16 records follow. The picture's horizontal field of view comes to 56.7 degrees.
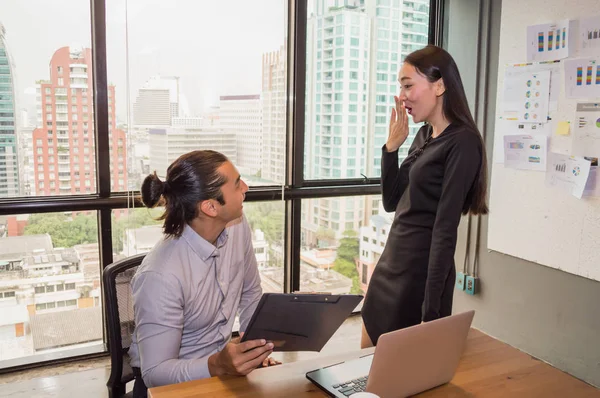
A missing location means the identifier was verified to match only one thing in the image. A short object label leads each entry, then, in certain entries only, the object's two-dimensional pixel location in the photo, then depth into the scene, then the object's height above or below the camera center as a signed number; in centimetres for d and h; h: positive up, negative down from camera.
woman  173 -21
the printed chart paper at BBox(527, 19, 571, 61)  260 +43
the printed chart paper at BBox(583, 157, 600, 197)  249 -22
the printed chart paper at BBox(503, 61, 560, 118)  267 +25
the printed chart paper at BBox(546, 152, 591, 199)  253 -19
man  132 -40
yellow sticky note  262 +1
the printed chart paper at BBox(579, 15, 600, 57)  246 +42
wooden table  122 -58
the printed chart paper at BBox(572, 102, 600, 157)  248 +1
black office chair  146 -51
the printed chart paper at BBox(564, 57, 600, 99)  247 +24
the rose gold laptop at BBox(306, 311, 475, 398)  113 -50
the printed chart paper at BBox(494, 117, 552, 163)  275 +0
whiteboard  256 -37
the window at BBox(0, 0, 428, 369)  264 +4
